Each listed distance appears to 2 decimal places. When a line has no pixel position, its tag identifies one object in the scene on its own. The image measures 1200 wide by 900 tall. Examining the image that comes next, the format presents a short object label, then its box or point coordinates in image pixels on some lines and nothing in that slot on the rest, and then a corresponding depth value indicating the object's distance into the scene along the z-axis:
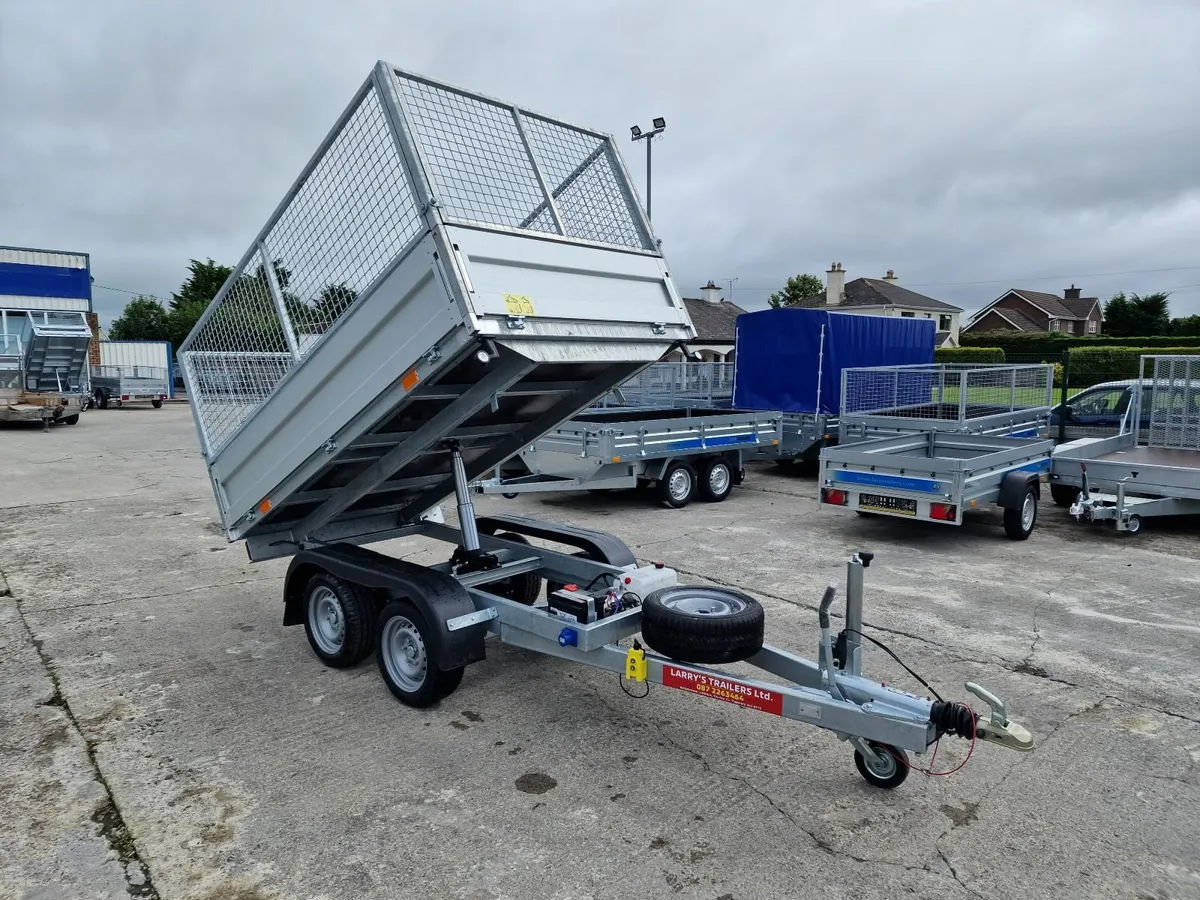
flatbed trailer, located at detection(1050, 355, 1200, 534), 8.44
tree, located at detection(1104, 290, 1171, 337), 60.59
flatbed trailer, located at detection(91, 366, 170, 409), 30.14
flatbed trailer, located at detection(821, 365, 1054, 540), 8.05
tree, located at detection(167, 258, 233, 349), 51.21
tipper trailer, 3.46
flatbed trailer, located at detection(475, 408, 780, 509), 9.62
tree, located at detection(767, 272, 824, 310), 68.31
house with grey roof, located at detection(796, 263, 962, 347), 48.75
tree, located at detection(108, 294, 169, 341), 52.72
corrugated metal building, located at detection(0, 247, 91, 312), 31.94
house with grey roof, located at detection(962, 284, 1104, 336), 68.19
